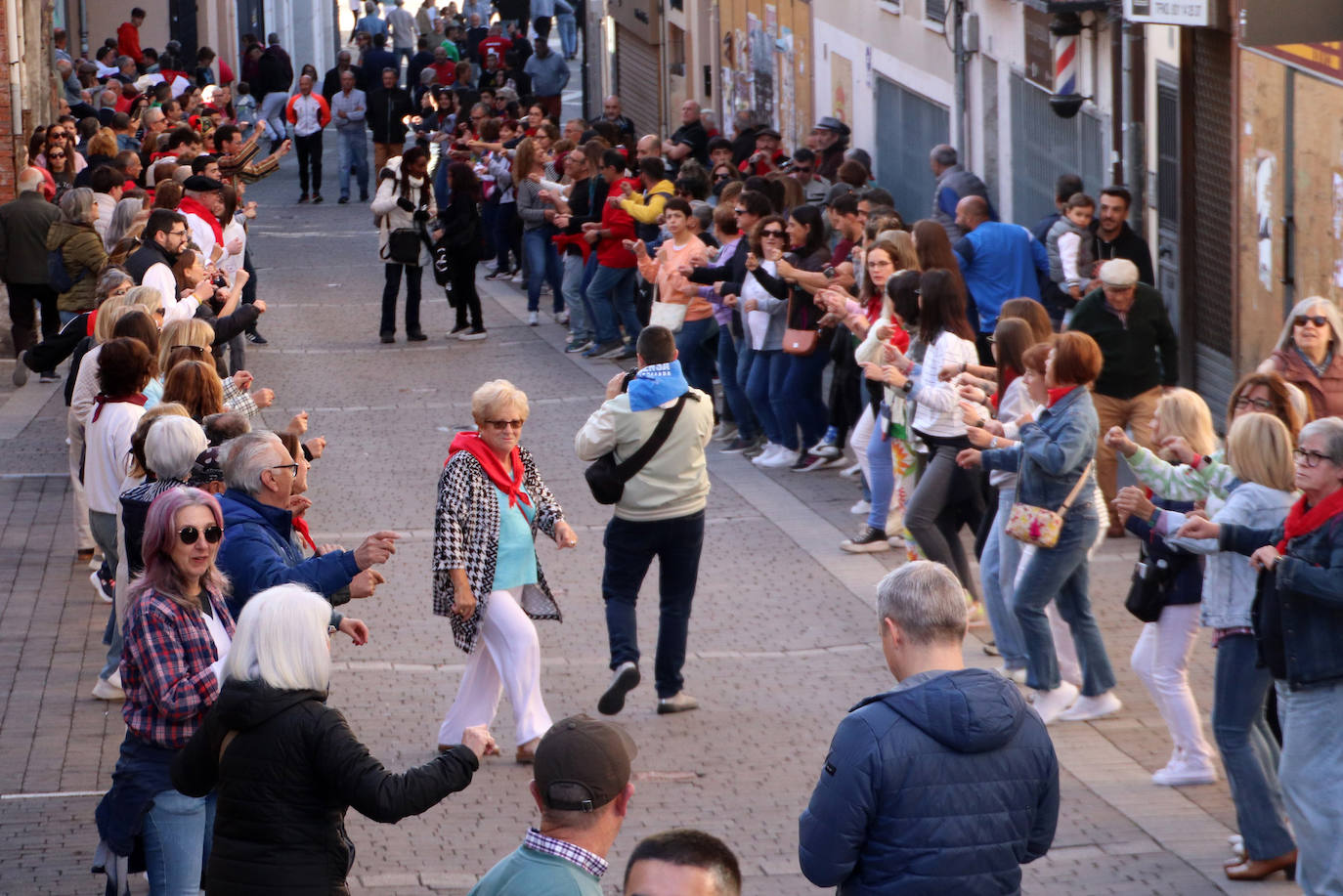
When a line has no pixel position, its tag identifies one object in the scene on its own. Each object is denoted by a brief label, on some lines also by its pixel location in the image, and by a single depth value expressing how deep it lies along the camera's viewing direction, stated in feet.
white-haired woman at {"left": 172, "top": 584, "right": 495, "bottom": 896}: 31.89
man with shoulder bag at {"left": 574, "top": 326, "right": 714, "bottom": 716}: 56.80
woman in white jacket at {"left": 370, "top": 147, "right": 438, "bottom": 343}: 125.90
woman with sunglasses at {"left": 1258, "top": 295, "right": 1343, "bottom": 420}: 60.23
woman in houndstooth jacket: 52.34
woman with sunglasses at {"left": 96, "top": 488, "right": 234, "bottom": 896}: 37.60
